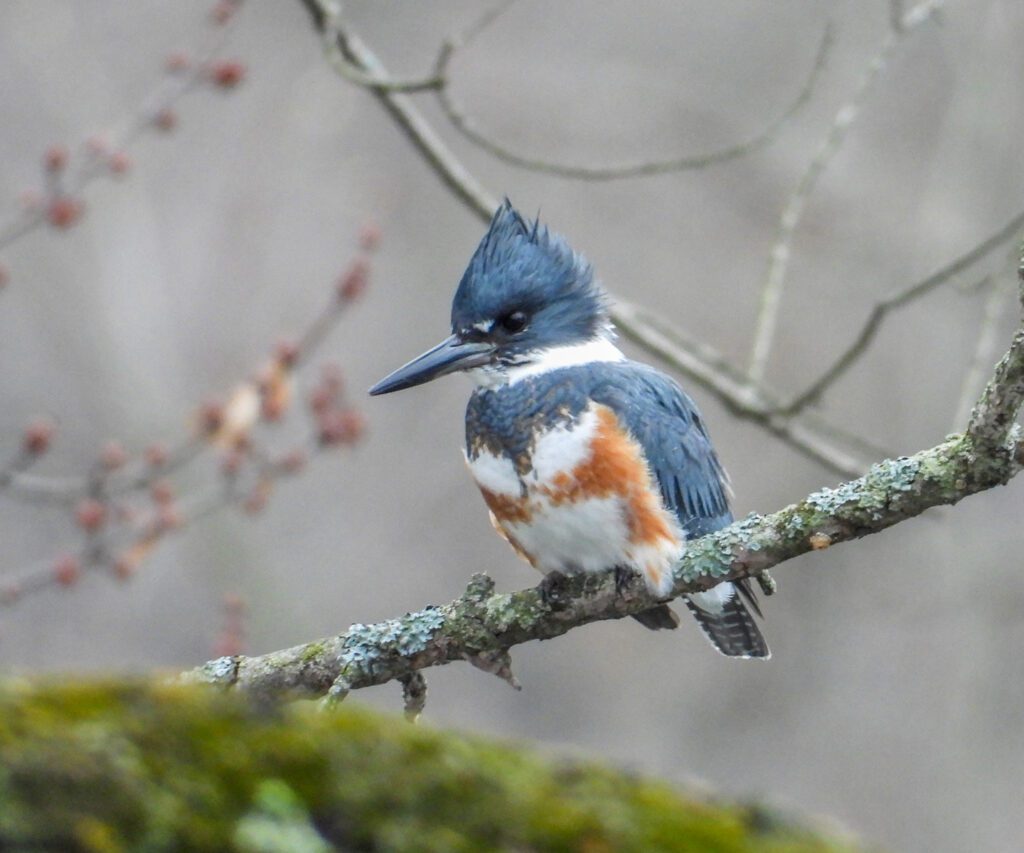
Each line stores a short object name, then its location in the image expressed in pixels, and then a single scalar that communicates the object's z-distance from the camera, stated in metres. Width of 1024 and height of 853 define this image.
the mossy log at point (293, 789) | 2.03
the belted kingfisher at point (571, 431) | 6.21
